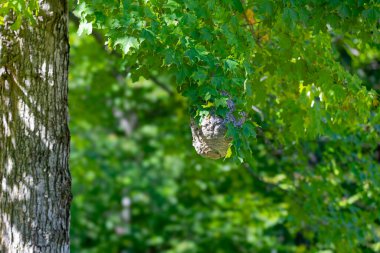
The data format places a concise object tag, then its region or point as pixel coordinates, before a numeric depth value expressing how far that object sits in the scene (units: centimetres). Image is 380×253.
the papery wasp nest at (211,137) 932
